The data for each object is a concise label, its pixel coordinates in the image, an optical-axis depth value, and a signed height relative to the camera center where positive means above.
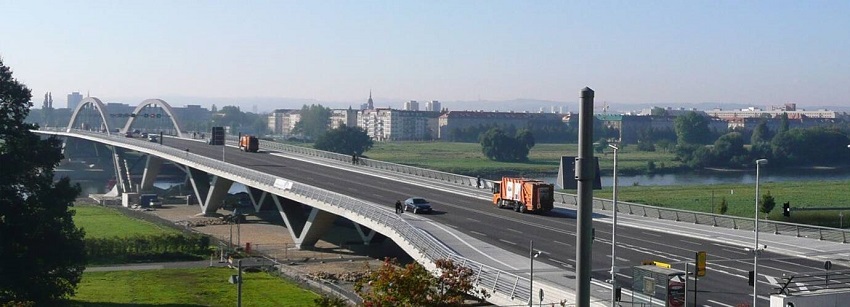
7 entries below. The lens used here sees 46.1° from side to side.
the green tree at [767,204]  63.25 -5.03
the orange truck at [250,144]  125.01 -3.24
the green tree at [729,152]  169.25 -4.58
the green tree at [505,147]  177.00 -4.42
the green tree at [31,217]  40.53 -4.34
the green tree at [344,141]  186.50 -4.05
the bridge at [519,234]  35.52 -5.51
